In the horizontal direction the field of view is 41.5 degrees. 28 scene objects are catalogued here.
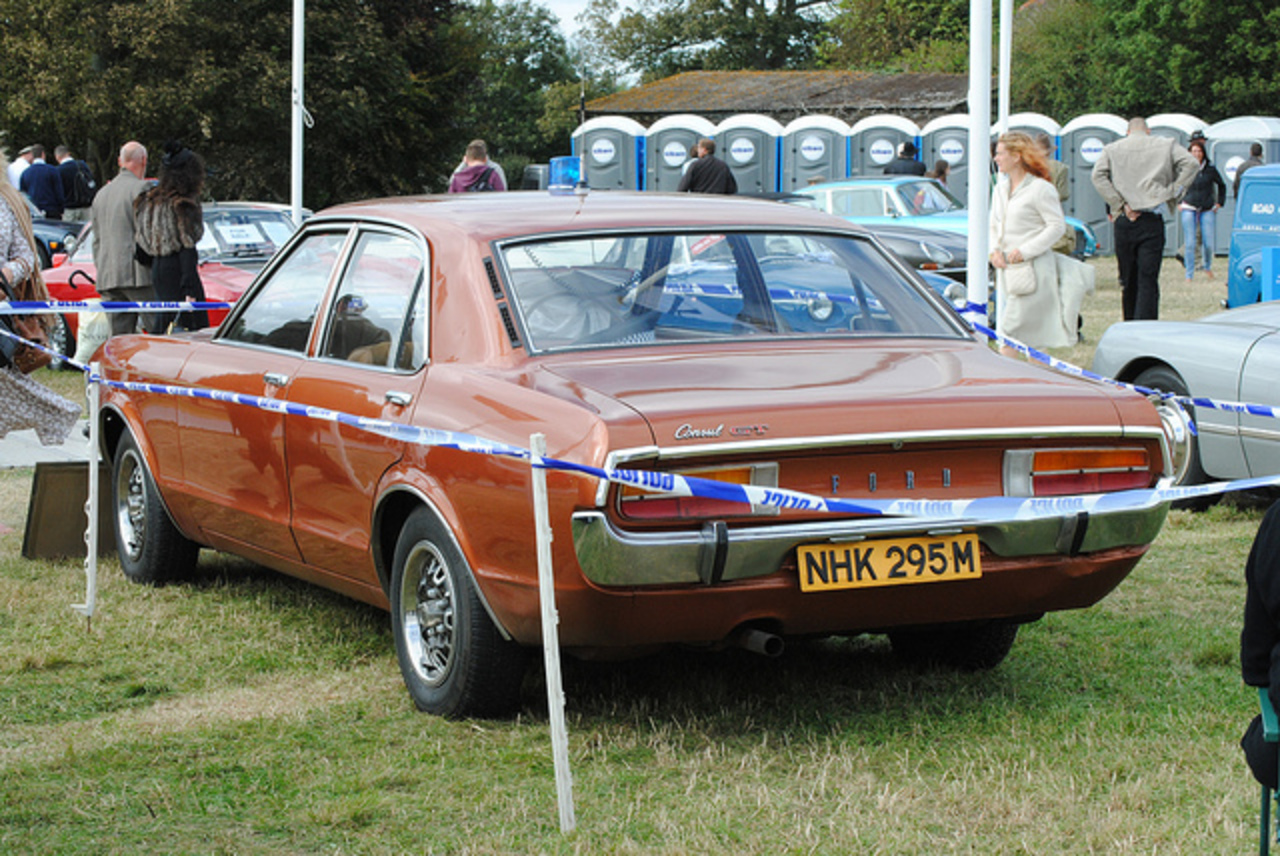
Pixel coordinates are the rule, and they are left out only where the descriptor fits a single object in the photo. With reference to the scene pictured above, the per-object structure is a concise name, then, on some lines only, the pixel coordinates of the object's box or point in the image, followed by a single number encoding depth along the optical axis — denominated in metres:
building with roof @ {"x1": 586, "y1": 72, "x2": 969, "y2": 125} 40.00
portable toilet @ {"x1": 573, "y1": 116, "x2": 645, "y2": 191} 35.28
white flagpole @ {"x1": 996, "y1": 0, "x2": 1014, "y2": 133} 17.56
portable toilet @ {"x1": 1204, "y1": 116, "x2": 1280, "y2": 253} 31.34
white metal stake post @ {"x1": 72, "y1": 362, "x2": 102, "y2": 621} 6.05
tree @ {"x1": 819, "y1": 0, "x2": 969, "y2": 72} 66.06
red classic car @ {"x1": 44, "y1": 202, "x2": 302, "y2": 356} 13.93
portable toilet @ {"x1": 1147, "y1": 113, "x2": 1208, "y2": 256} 31.09
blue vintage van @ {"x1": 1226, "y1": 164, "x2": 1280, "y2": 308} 14.01
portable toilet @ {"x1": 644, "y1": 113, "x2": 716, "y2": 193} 34.94
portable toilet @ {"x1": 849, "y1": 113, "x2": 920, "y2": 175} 34.16
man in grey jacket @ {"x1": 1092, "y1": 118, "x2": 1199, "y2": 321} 13.55
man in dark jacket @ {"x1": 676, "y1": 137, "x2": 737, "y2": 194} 18.31
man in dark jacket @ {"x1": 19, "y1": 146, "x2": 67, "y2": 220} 22.67
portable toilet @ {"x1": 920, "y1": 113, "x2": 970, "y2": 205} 33.47
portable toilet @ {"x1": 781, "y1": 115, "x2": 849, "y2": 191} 34.47
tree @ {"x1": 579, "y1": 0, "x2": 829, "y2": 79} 81.56
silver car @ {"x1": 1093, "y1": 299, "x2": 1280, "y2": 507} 7.43
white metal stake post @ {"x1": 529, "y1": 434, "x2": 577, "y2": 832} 3.92
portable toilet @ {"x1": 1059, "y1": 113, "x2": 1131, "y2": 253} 31.62
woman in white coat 9.99
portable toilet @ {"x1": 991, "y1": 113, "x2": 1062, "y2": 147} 31.66
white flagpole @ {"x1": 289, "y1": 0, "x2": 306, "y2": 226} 16.70
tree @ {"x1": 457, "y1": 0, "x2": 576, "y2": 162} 82.75
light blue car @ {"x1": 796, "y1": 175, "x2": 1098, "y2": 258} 21.11
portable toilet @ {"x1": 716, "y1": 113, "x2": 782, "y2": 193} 34.97
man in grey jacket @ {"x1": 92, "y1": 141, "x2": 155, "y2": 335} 12.33
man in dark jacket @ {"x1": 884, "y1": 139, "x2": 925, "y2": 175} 23.42
